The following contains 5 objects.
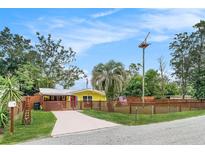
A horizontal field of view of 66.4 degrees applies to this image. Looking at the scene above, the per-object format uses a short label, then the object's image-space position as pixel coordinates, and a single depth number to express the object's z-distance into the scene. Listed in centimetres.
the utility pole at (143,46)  1468
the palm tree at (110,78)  1479
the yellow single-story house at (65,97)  1449
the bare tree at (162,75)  2522
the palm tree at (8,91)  700
